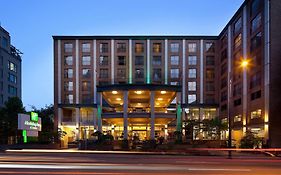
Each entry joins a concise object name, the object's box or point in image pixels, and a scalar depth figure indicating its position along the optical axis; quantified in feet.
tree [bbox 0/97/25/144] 129.12
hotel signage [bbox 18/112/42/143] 88.59
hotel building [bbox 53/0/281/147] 157.48
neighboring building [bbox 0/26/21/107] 185.77
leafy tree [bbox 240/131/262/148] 98.87
